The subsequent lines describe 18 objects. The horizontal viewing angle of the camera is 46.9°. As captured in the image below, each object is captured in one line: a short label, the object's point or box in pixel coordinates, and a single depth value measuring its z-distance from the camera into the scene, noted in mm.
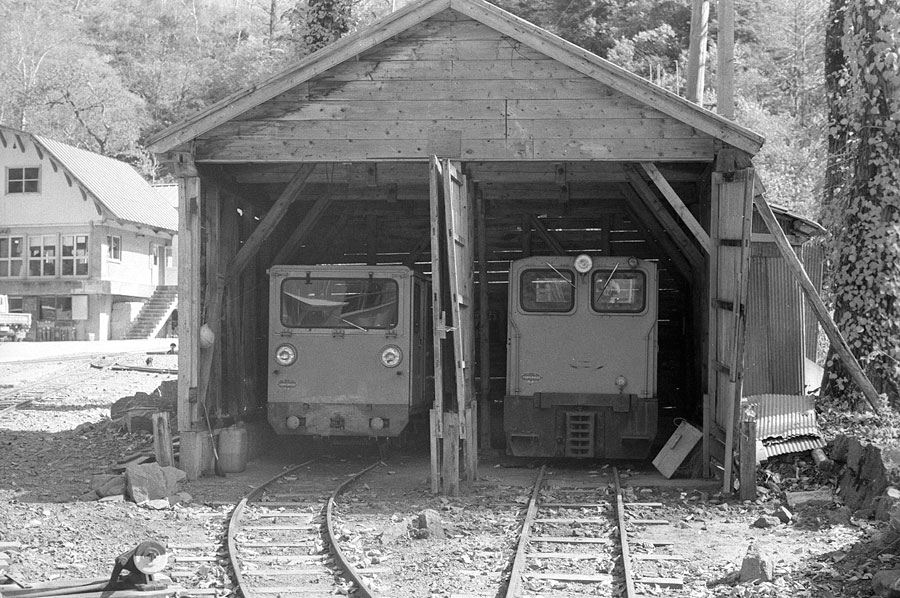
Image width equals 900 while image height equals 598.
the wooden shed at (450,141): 11305
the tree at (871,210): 12156
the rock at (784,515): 9389
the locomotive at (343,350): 12539
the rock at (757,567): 7086
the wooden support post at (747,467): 10266
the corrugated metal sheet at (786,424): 11195
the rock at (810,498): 9758
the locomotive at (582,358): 12891
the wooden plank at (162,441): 11617
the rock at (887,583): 6113
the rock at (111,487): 10344
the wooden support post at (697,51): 18328
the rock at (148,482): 10164
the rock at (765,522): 9281
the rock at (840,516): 9070
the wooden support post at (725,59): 17172
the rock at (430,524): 8738
